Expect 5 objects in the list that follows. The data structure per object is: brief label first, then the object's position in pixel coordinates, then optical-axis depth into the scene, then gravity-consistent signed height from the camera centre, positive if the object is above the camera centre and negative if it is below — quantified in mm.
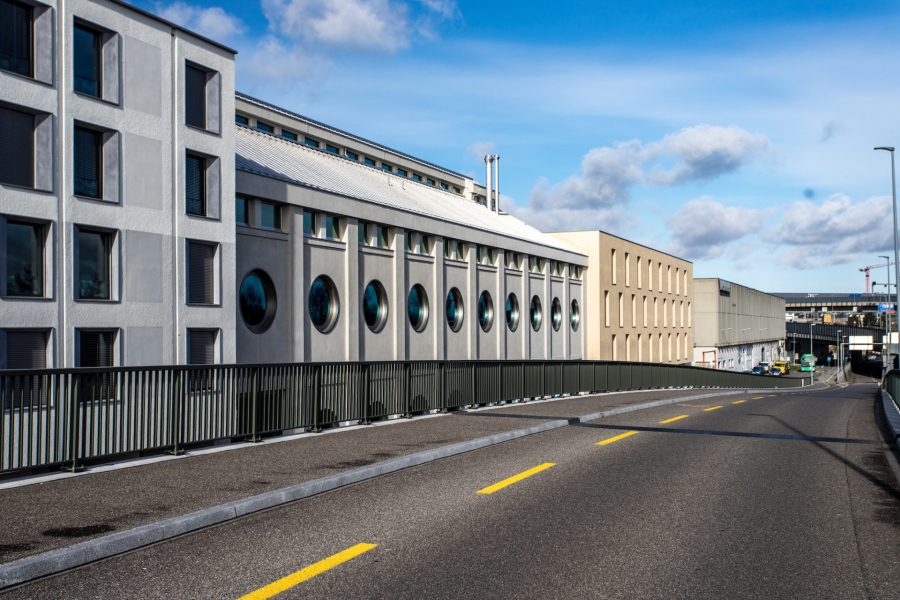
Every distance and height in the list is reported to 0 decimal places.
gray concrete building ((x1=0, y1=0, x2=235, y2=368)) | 17172 +3303
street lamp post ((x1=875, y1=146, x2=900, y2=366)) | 35319 +3541
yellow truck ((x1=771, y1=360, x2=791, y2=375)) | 107188 -5330
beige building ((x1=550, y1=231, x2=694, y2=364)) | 52469 +1962
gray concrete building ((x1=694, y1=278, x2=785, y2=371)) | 84875 +161
